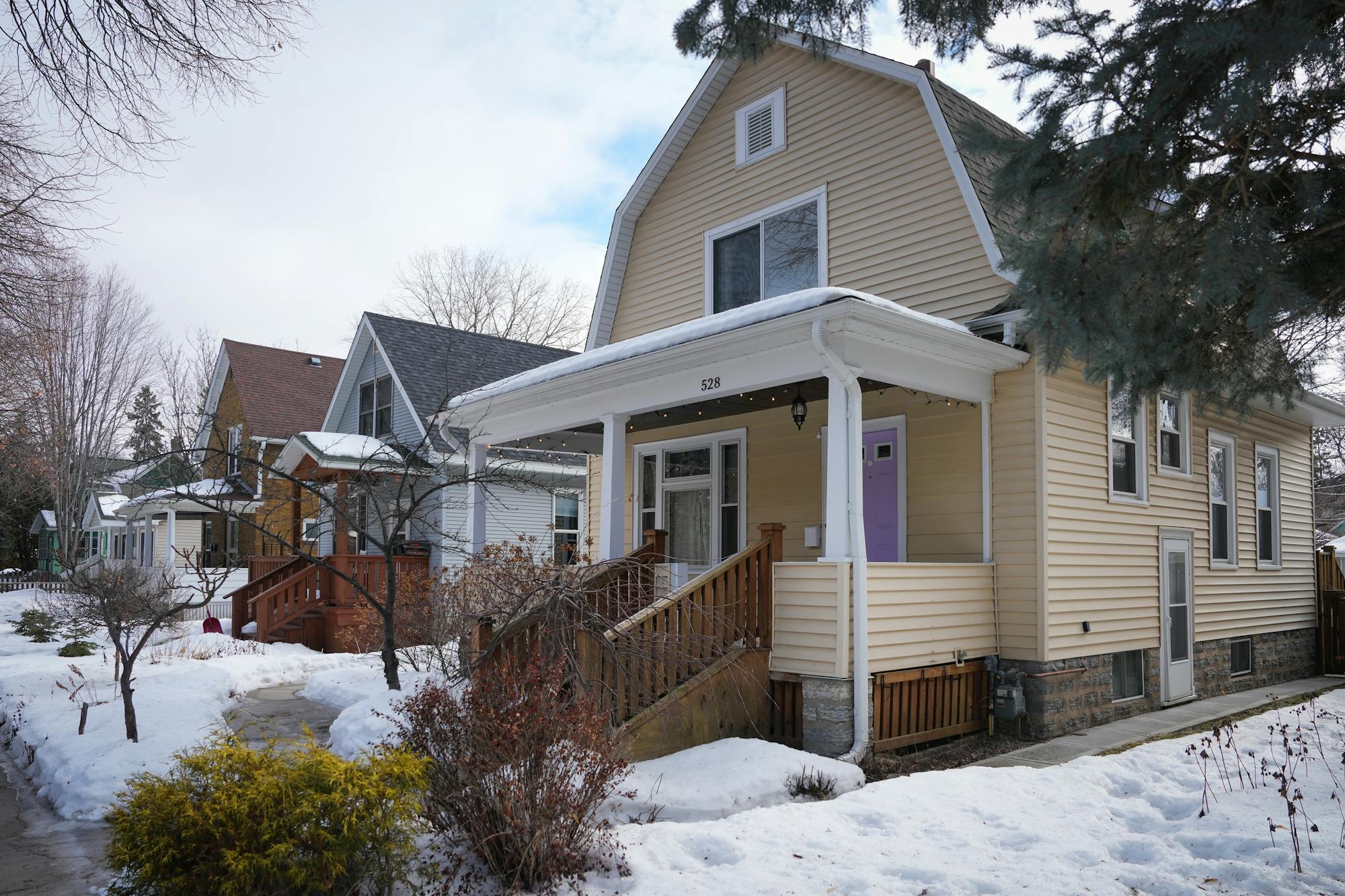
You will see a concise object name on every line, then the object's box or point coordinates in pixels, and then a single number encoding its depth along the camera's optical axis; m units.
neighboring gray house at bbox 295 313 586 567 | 18.98
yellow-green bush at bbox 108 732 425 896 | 3.79
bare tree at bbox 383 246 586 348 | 36.72
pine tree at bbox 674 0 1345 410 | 4.10
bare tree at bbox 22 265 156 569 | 24.80
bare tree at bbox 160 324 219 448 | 29.17
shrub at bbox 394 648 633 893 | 4.42
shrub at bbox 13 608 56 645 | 16.25
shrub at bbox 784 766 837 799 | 6.20
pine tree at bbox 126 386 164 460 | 29.61
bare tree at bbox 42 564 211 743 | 7.75
